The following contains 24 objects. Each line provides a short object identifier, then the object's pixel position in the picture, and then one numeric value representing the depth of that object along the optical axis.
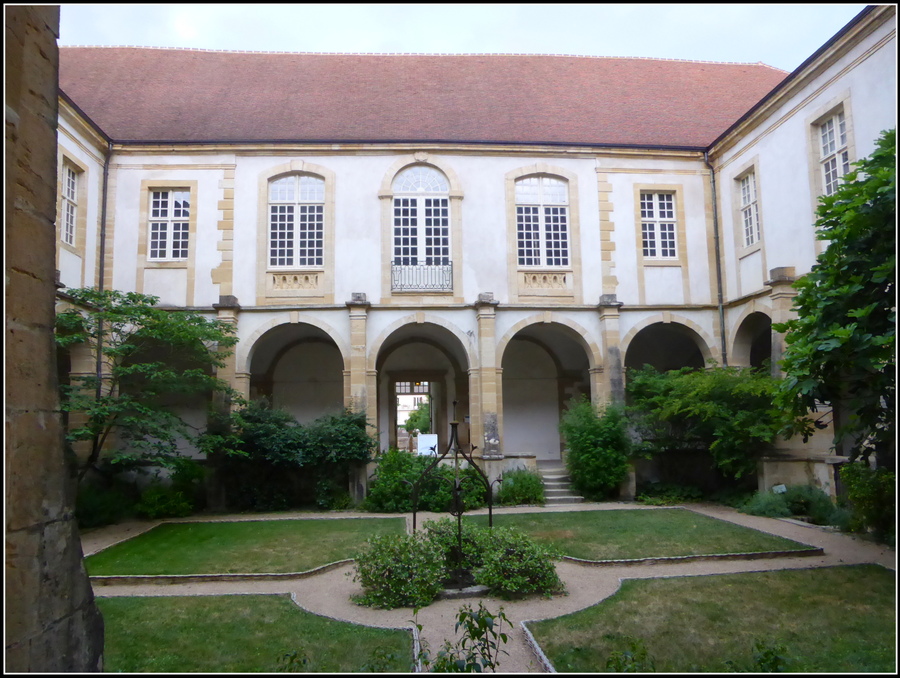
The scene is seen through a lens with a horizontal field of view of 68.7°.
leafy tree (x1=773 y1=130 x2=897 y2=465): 5.90
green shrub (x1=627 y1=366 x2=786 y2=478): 12.80
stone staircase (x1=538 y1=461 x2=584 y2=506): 14.12
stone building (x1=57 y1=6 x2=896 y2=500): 14.89
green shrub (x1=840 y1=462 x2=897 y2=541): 8.59
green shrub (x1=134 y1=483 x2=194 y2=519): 12.84
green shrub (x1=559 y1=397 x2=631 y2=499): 14.02
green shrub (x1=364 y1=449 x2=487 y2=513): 13.22
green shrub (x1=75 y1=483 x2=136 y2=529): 11.91
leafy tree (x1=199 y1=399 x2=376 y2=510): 13.71
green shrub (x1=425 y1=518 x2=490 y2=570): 7.26
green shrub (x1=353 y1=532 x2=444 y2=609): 6.56
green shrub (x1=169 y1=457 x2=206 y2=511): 13.36
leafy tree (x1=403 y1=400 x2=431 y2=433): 40.59
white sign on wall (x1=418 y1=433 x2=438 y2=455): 20.14
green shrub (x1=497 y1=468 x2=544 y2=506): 13.88
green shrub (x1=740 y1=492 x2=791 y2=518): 11.72
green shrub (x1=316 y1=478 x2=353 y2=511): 13.84
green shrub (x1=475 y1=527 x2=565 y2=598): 6.80
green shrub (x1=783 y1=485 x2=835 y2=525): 11.02
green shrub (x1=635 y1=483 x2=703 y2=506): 14.00
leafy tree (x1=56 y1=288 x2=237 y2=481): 11.54
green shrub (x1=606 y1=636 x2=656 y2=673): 3.53
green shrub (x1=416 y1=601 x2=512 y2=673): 3.36
